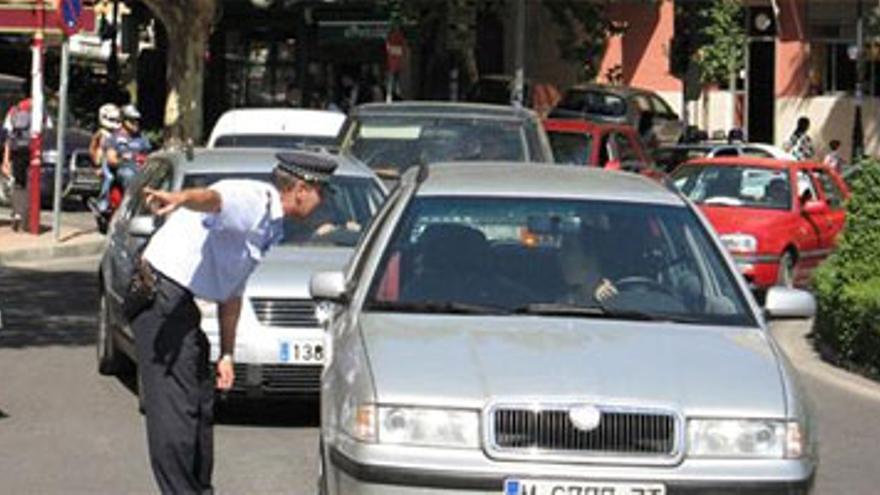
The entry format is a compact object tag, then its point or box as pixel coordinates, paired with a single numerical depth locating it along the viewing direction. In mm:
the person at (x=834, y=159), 28586
